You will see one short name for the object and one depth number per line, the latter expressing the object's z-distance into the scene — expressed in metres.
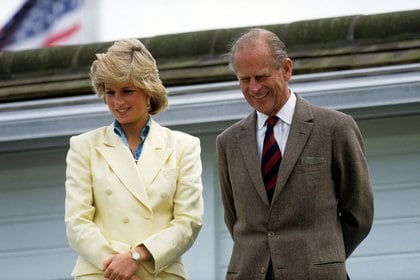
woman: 13.05
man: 12.54
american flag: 20.41
